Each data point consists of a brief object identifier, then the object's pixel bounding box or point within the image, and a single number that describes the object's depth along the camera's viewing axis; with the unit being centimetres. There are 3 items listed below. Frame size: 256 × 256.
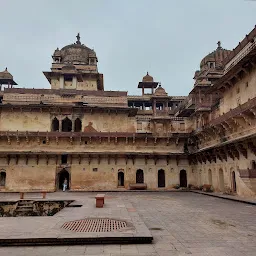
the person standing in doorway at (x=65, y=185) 2452
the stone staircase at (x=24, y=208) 1490
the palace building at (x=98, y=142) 2442
